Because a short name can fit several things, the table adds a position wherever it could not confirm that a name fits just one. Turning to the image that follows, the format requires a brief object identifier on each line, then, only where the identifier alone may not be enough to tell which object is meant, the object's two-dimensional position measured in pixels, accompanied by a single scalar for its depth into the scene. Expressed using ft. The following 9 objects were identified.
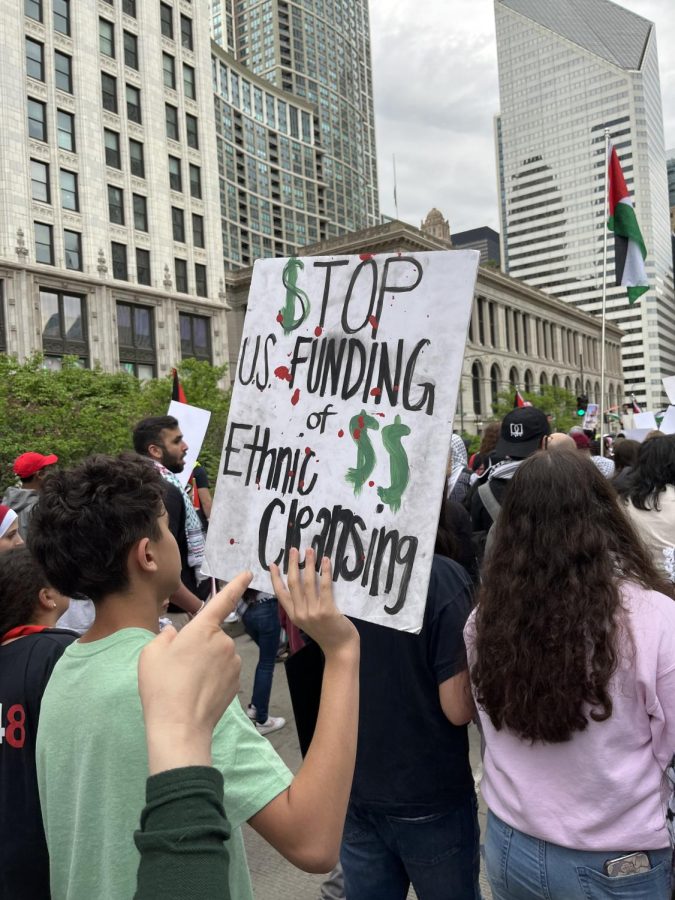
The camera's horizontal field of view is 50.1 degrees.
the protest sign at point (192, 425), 19.47
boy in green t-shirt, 4.09
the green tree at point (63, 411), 62.44
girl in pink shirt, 5.56
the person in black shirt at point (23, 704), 5.65
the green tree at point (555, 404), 190.19
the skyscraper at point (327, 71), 366.22
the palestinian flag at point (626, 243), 32.55
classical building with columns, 180.24
